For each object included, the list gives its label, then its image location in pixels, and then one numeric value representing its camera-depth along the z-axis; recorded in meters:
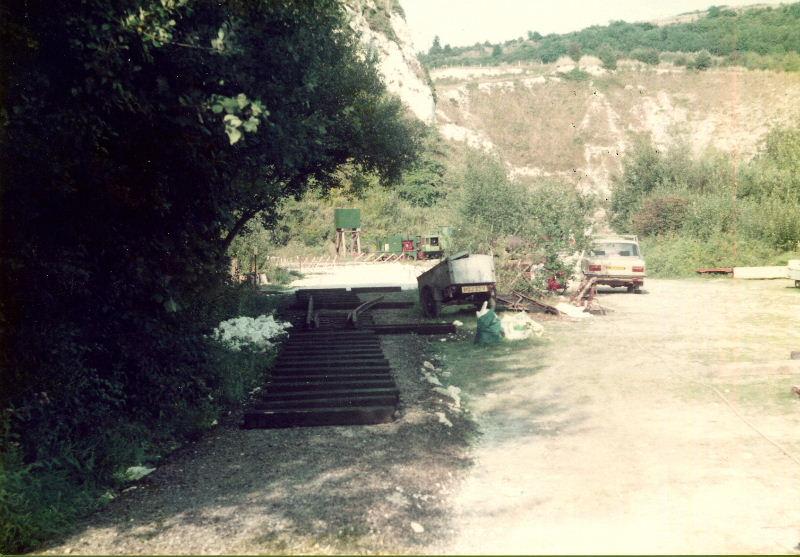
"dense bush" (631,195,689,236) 33.58
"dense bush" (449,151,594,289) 18.56
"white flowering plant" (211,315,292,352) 11.69
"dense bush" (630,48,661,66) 108.19
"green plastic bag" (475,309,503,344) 13.14
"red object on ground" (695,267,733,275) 28.19
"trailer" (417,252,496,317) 15.66
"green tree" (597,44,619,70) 105.44
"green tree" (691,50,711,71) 99.69
